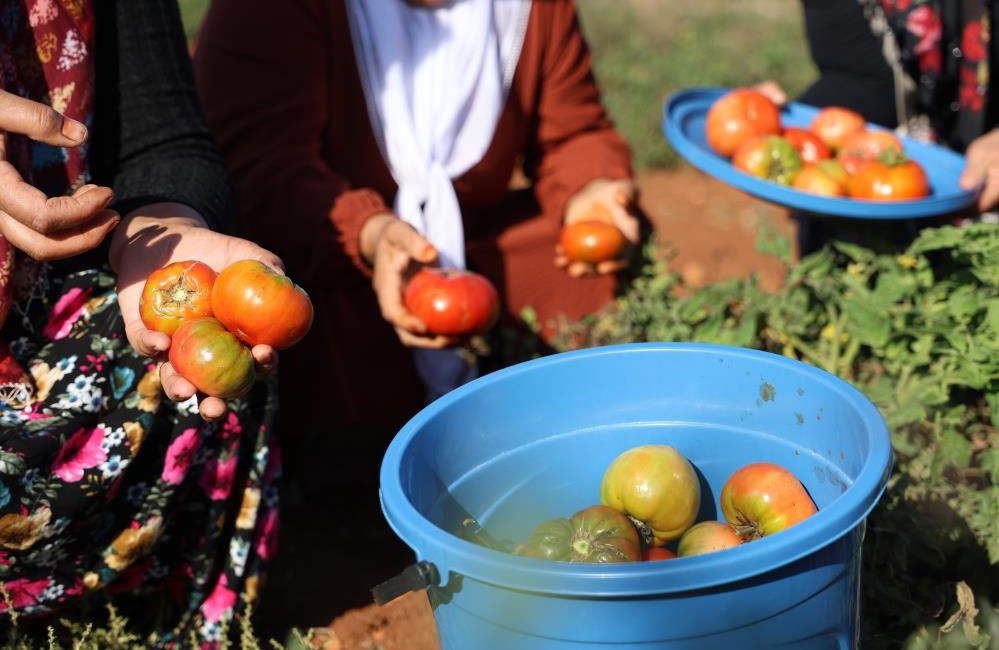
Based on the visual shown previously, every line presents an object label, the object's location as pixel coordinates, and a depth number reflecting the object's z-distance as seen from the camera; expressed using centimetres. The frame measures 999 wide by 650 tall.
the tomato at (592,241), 271
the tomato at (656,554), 167
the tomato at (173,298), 168
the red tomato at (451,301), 241
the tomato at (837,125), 303
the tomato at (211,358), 158
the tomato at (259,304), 162
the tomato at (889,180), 264
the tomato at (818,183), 265
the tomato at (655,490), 166
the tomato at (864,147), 283
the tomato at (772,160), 279
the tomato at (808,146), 293
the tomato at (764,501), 160
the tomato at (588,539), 157
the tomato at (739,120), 297
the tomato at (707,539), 162
